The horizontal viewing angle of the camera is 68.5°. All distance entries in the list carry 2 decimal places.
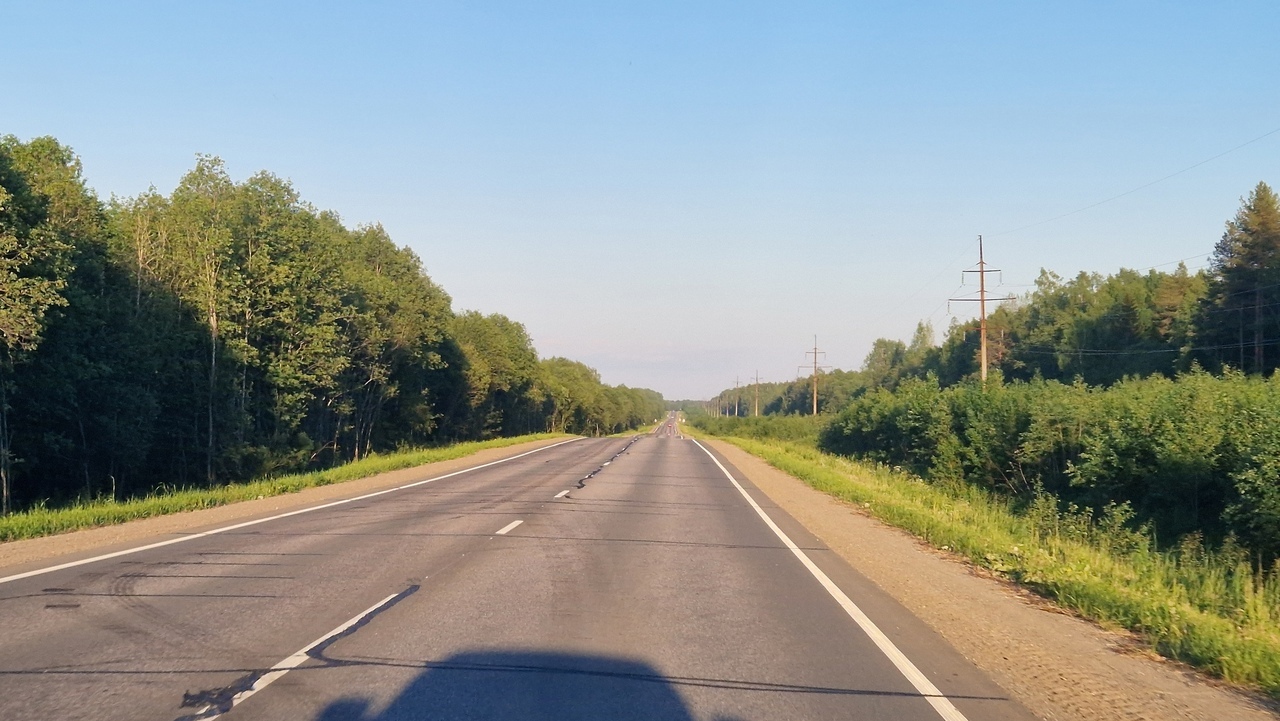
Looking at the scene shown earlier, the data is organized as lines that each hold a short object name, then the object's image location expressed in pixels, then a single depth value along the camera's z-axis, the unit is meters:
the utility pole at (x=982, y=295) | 47.53
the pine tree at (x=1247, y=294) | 44.94
